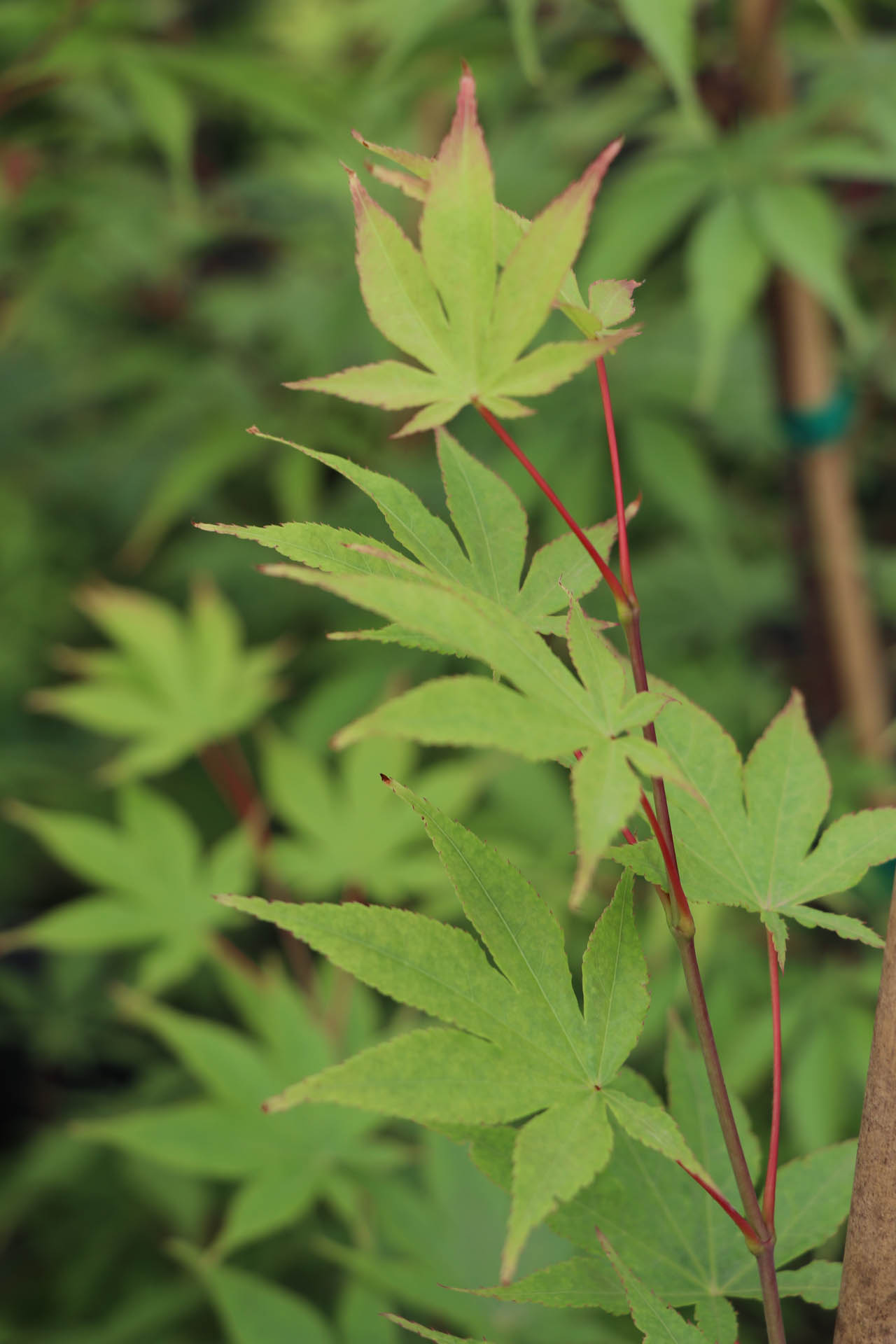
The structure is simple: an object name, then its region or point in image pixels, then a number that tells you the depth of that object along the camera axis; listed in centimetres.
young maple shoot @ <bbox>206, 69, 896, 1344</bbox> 62
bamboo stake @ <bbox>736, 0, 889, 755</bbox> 144
